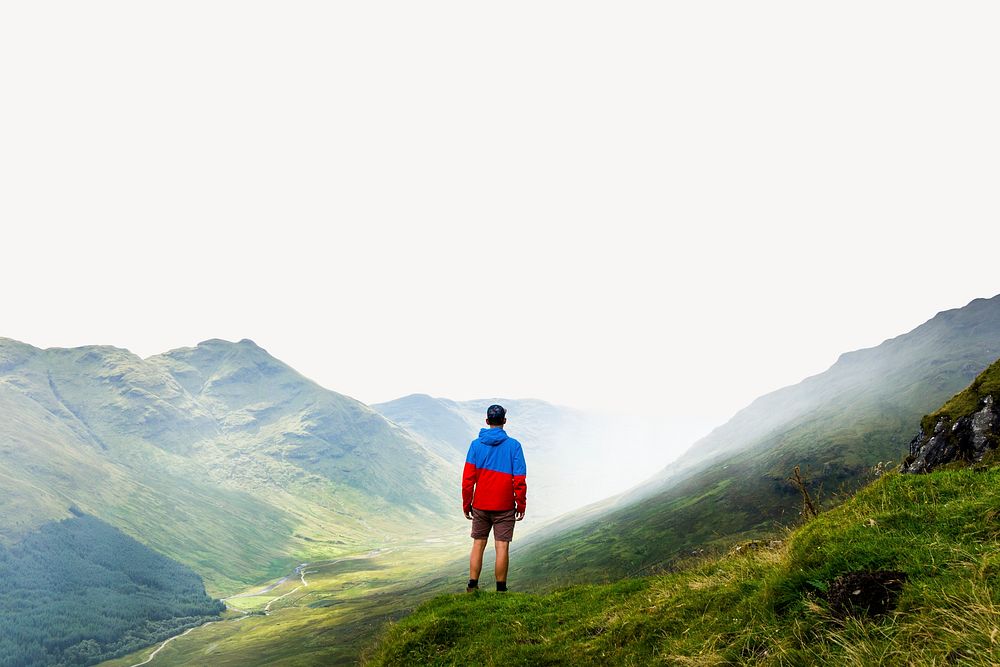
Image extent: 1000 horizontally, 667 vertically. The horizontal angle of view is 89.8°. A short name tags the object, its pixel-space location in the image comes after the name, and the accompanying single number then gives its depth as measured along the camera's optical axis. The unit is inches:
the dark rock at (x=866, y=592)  263.4
